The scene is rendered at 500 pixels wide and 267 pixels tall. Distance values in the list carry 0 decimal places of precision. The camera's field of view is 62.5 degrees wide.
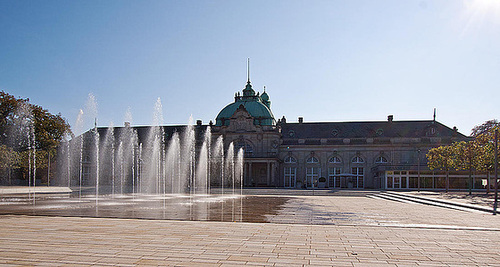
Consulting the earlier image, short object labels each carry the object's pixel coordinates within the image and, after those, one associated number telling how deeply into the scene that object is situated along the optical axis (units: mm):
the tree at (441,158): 45300
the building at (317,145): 67125
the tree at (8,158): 42969
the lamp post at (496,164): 23708
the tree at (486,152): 36469
